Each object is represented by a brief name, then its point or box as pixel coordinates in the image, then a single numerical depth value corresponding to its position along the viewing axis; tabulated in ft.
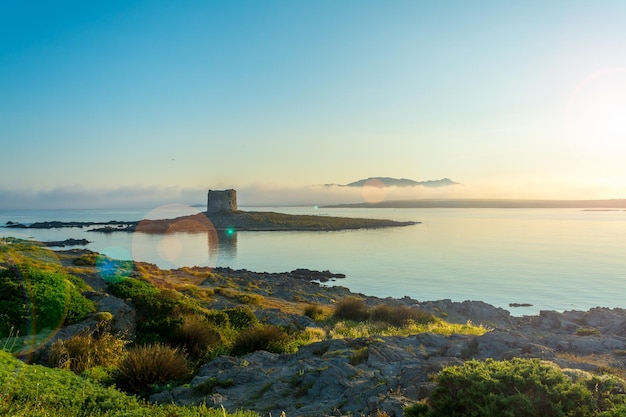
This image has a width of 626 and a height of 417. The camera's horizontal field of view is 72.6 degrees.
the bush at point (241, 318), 53.26
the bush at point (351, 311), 71.36
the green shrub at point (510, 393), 17.25
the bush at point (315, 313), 70.49
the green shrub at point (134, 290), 51.93
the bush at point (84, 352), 33.83
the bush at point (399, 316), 67.23
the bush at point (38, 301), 40.52
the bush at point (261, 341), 43.91
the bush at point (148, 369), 31.57
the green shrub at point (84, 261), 76.69
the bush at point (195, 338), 42.63
